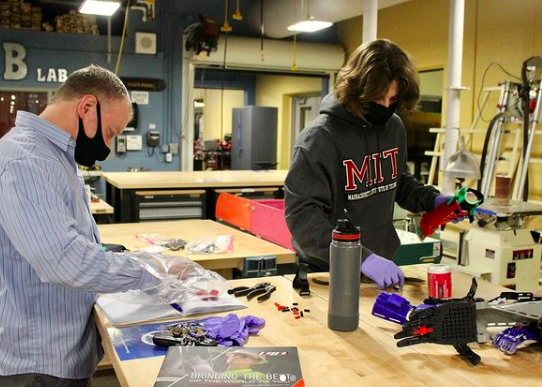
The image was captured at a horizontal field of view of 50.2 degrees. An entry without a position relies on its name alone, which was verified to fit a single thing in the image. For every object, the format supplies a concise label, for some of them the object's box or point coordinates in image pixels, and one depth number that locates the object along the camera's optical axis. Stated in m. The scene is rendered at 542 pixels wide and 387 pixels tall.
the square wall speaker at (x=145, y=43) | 7.81
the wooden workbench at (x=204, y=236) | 2.84
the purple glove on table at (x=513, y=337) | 1.35
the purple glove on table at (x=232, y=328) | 1.41
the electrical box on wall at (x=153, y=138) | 7.91
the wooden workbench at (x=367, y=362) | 1.21
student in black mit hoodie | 1.90
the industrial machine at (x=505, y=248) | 4.05
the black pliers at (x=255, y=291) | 1.78
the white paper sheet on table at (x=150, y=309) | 1.57
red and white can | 1.69
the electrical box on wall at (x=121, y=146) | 7.77
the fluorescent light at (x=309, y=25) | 6.41
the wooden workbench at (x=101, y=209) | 4.73
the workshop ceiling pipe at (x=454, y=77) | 4.63
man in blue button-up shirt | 1.38
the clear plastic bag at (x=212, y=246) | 2.93
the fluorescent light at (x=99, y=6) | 5.64
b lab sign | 7.14
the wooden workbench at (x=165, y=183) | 5.57
